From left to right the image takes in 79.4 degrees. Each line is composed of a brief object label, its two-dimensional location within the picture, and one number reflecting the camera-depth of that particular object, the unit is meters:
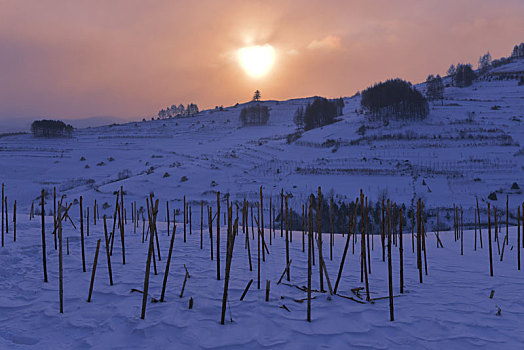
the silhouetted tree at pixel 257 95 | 89.62
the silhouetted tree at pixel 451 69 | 77.72
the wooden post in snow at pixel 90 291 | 3.63
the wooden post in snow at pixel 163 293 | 3.57
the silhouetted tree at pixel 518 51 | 90.25
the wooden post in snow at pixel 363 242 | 3.82
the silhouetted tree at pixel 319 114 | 44.97
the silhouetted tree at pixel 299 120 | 53.00
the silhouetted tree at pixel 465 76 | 59.28
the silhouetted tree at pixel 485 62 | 82.82
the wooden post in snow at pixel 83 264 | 4.80
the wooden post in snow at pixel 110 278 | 4.17
